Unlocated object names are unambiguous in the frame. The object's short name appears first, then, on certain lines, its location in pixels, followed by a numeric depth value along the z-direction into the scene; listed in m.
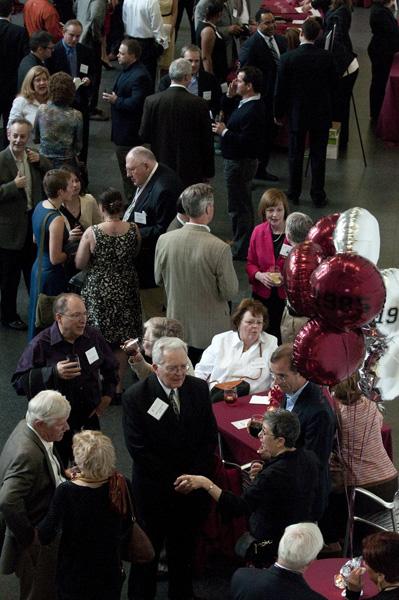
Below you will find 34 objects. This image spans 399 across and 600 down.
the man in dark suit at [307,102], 17.53
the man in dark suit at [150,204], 13.12
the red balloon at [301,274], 7.45
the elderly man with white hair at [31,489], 8.82
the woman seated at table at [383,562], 7.94
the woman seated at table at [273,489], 8.79
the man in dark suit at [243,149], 15.78
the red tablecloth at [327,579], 8.67
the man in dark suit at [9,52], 17.66
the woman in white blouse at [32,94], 15.31
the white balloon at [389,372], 8.09
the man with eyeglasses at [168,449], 9.34
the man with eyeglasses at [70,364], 10.32
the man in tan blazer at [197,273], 11.81
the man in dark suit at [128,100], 16.42
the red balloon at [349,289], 6.66
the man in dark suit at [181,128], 15.38
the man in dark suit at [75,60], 17.56
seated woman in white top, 11.21
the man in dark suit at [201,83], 17.41
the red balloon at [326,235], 7.91
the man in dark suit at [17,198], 13.55
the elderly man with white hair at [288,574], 7.80
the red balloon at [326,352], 7.18
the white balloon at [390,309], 7.79
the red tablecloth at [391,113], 22.10
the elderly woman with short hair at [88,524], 8.34
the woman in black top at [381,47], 22.22
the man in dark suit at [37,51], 16.60
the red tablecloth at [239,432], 10.31
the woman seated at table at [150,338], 10.41
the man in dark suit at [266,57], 19.07
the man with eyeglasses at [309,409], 9.55
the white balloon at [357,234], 7.34
